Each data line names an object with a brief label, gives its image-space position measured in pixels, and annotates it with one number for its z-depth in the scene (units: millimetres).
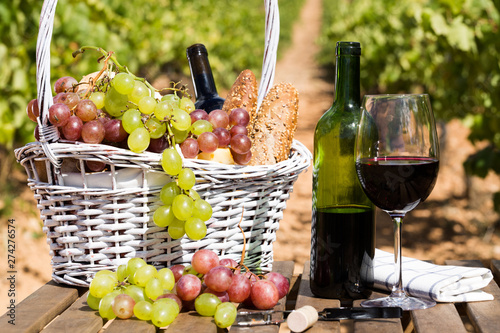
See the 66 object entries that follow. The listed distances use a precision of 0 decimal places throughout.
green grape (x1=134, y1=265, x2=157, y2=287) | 1228
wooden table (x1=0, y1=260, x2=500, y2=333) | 1181
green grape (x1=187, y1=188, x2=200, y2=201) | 1272
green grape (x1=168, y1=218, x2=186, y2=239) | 1286
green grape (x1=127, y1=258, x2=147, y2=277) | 1240
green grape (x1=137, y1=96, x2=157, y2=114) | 1281
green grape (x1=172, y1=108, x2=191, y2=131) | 1276
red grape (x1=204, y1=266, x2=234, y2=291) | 1221
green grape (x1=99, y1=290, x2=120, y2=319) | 1208
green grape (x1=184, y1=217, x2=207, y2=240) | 1261
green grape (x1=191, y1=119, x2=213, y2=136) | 1313
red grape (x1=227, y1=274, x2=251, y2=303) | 1230
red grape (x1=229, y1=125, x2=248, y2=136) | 1335
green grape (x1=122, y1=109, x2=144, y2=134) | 1272
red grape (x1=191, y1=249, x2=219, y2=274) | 1250
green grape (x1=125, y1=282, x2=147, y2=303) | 1227
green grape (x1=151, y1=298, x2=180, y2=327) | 1179
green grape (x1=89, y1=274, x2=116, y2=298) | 1225
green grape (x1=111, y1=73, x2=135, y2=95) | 1284
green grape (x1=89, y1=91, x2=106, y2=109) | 1322
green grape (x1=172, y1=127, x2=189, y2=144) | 1300
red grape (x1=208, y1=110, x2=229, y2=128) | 1346
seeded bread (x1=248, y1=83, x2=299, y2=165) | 1396
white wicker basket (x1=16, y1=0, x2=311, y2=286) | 1289
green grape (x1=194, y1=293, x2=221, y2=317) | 1211
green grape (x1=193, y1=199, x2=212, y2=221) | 1268
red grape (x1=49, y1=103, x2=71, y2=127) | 1280
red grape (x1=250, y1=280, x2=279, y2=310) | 1233
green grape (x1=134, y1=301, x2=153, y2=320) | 1198
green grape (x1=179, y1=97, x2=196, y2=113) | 1315
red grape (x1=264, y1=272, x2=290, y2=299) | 1274
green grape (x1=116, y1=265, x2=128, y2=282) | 1259
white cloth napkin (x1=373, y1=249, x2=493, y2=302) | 1261
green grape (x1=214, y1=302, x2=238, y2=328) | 1173
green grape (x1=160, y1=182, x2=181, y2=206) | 1273
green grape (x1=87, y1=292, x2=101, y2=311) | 1246
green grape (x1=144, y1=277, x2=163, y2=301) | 1215
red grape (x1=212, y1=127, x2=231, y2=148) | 1323
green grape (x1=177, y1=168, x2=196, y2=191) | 1253
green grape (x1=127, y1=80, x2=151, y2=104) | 1298
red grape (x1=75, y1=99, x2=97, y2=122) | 1292
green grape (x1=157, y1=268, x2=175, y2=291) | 1238
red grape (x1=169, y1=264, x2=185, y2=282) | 1284
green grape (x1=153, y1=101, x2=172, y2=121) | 1272
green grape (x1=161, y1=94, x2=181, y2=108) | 1298
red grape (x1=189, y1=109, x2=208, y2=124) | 1340
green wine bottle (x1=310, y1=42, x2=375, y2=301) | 1278
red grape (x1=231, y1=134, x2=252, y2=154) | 1315
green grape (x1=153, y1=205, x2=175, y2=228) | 1276
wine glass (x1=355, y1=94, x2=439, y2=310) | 1224
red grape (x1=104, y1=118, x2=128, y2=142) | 1296
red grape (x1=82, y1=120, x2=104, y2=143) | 1280
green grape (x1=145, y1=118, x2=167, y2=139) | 1279
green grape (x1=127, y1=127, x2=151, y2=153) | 1258
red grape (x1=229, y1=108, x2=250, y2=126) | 1369
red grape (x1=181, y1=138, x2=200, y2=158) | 1305
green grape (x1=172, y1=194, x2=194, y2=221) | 1249
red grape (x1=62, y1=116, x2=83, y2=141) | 1285
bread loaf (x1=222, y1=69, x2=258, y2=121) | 1460
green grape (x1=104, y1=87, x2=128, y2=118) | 1315
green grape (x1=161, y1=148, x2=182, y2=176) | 1249
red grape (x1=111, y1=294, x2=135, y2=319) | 1203
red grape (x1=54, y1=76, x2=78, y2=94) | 1366
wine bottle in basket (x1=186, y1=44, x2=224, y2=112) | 1517
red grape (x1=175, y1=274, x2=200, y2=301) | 1224
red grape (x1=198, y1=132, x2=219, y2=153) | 1298
